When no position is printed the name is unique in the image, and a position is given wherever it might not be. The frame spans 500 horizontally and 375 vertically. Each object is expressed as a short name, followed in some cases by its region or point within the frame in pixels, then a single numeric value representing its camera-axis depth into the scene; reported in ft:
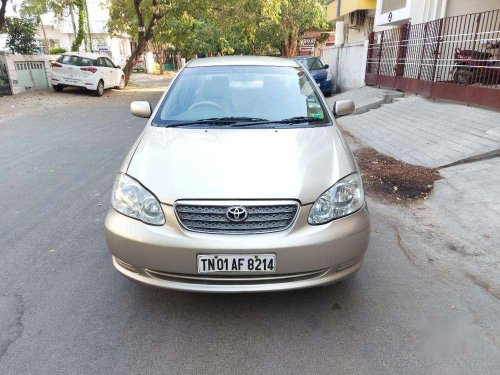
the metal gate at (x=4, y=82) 48.08
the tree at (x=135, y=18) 61.67
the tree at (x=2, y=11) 48.44
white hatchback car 51.78
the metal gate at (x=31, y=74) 51.26
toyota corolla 7.80
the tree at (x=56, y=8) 62.39
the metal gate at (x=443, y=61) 25.84
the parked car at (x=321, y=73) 51.06
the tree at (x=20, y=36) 54.65
